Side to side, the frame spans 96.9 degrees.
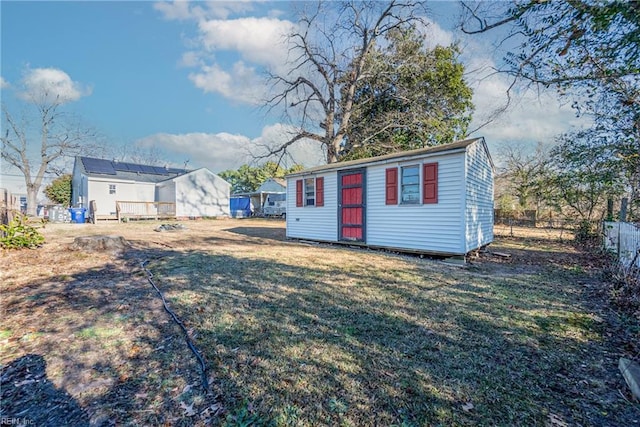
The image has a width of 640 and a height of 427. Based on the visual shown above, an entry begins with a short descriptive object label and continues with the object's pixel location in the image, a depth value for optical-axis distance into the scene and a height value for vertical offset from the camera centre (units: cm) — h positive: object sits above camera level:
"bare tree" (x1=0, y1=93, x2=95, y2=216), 2366 +623
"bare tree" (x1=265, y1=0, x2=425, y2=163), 1577 +900
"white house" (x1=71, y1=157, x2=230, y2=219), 2155 +194
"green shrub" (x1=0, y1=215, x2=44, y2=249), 564 -46
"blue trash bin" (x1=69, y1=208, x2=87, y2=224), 1730 -12
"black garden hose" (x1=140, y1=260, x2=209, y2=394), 204 -119
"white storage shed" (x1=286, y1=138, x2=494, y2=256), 675 +34
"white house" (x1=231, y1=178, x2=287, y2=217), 2939 +154
